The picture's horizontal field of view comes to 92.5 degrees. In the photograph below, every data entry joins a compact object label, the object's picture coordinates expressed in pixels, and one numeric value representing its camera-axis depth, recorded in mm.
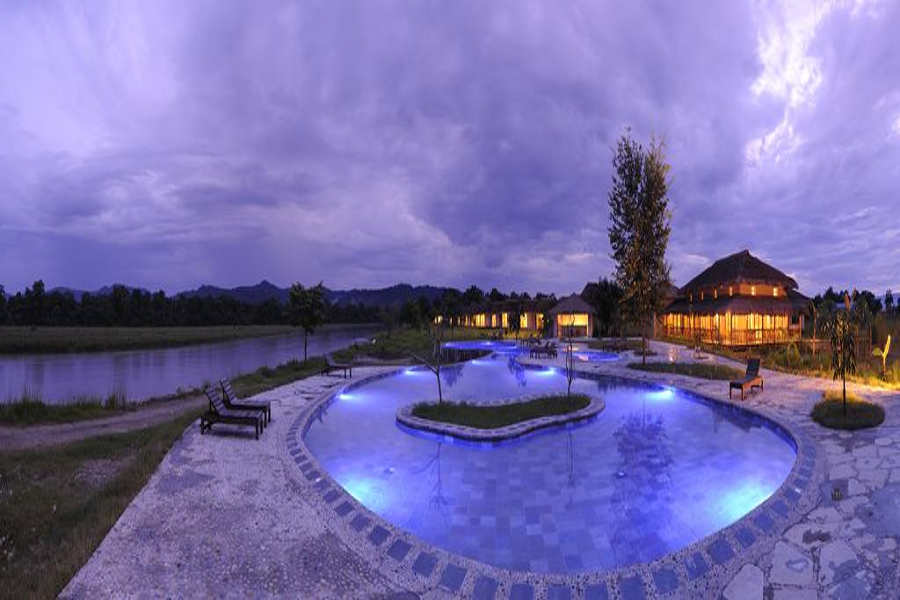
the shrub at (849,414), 7520
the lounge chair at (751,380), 10719
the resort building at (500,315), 44156
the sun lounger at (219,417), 8172
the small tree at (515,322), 31125
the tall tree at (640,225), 20734
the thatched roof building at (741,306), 25359
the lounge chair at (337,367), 15682
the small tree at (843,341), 7969
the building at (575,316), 34094
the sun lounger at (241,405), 9094
